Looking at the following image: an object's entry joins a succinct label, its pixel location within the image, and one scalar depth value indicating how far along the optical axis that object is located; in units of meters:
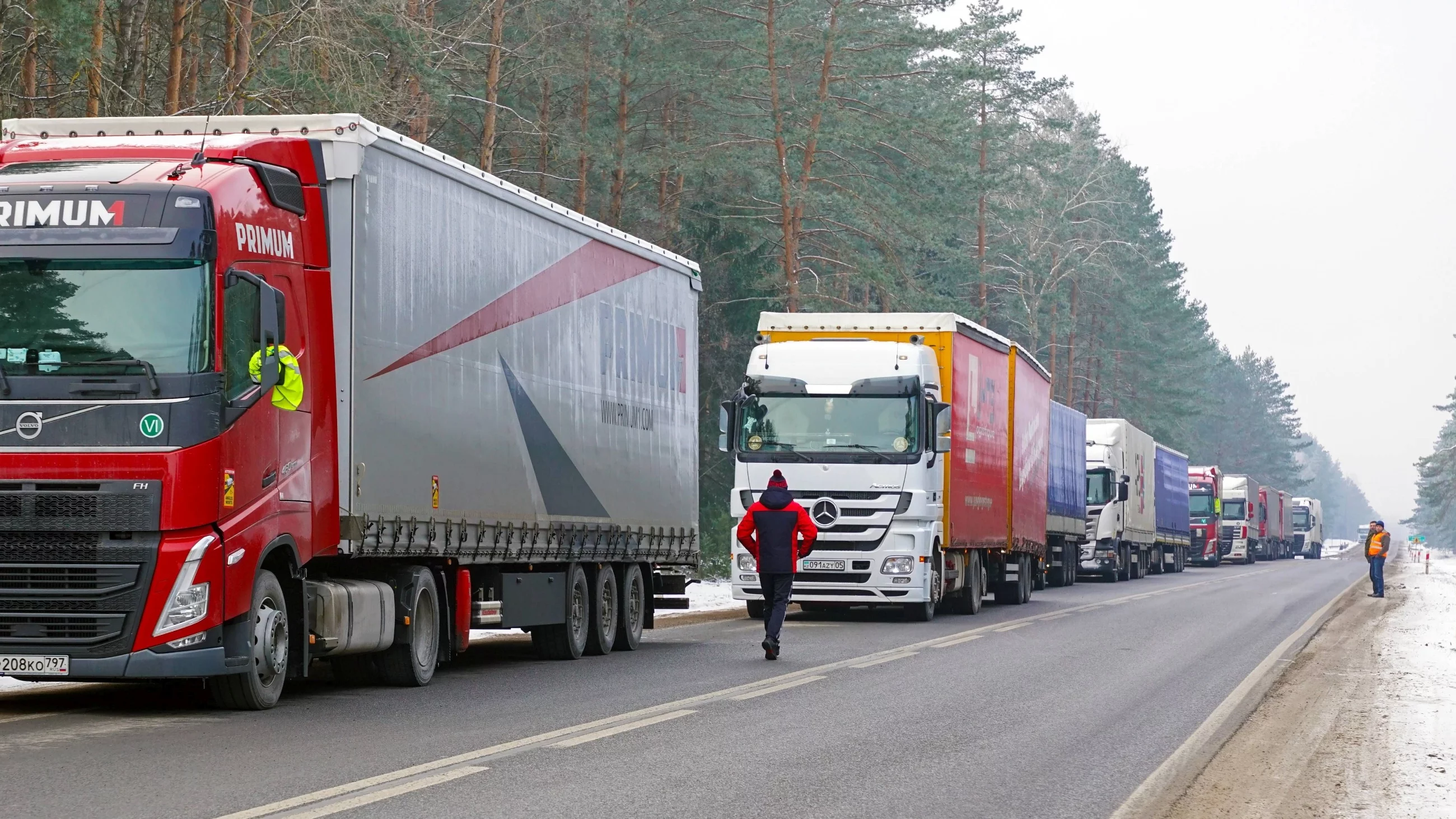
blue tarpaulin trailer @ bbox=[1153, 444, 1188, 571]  53.81
